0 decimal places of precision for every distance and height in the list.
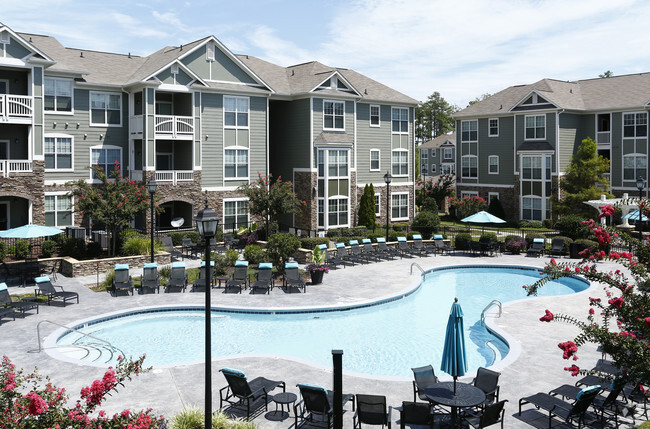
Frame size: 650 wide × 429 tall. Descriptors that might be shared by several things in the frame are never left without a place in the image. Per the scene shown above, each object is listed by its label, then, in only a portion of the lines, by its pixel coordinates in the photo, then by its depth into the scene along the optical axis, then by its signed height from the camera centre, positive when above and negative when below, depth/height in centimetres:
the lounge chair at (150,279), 2297 -316
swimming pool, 1659 -434
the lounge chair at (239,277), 2352 -318
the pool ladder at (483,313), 1930 -386
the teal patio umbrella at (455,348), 1098 -283
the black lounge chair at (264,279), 2327 -324
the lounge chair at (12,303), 1909 -343
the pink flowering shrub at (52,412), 816 -305
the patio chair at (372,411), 1110 -404
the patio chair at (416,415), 1102 -408
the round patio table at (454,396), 1038 -362
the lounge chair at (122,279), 2259 -312
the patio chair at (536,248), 3238 -278
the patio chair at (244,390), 1203 -405
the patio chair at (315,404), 1131 -404
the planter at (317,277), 2459 -331
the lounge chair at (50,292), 2070 -332
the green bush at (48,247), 2764 -225
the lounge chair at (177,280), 2327 -323
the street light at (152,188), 2489 +48
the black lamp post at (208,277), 1014 -140
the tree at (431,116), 10638 +1493
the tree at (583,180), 4156 +131
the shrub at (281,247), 2606 -217
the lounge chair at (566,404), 1105 -404
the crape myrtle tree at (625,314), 893 -188
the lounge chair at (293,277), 2345 -316
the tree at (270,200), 3312 -6
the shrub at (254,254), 2725 -262
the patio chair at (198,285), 2331 -342
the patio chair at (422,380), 1235 -387
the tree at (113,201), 2694 -9
